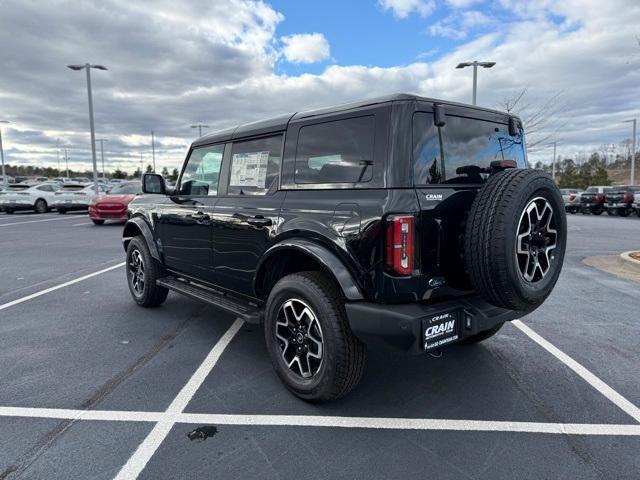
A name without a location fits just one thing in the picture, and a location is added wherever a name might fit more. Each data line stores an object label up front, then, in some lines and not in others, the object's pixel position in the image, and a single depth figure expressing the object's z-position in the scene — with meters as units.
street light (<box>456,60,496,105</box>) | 18.83
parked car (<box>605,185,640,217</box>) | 22.80
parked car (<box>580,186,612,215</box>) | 24.89
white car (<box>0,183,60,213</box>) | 22.12
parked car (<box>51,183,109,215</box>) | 21.31
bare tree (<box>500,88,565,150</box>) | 19.99
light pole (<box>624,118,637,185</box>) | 35.53
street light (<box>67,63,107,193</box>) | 23.50
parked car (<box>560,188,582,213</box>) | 26.83
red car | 15.22
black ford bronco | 2.65
